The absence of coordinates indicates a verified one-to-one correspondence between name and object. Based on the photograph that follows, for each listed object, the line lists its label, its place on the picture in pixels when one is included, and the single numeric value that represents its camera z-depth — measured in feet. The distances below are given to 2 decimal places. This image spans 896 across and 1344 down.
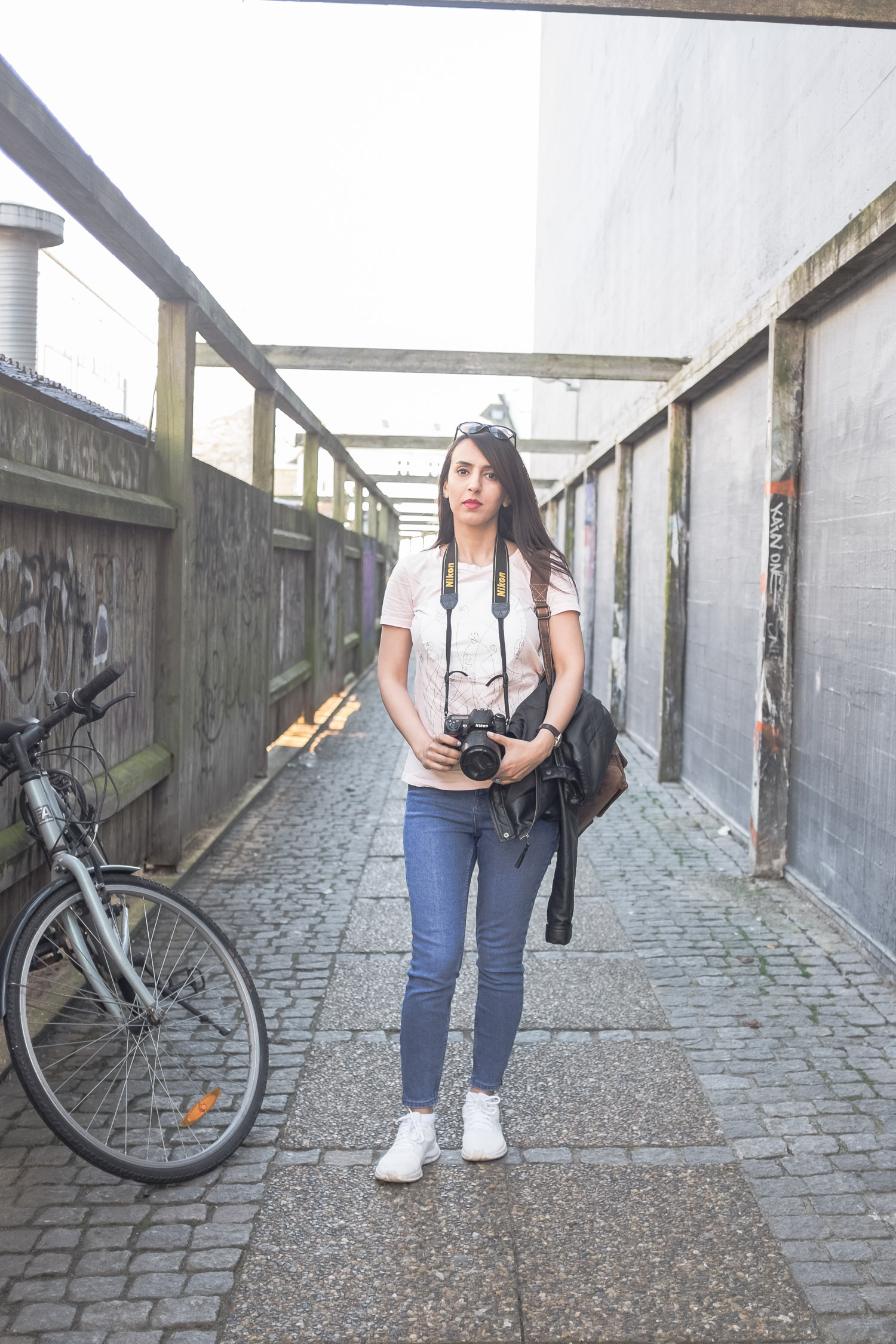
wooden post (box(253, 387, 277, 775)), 28.12
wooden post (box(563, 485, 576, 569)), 58.85
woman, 10.02
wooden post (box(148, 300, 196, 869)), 18.93
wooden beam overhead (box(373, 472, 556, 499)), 80.94
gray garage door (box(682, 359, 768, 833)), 23.07
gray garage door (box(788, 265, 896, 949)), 15.84
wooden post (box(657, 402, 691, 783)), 29.43
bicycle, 9.73
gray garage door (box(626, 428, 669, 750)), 34.12
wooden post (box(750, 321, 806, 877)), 19.70
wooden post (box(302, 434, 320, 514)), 37.91
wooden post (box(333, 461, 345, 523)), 50.06
